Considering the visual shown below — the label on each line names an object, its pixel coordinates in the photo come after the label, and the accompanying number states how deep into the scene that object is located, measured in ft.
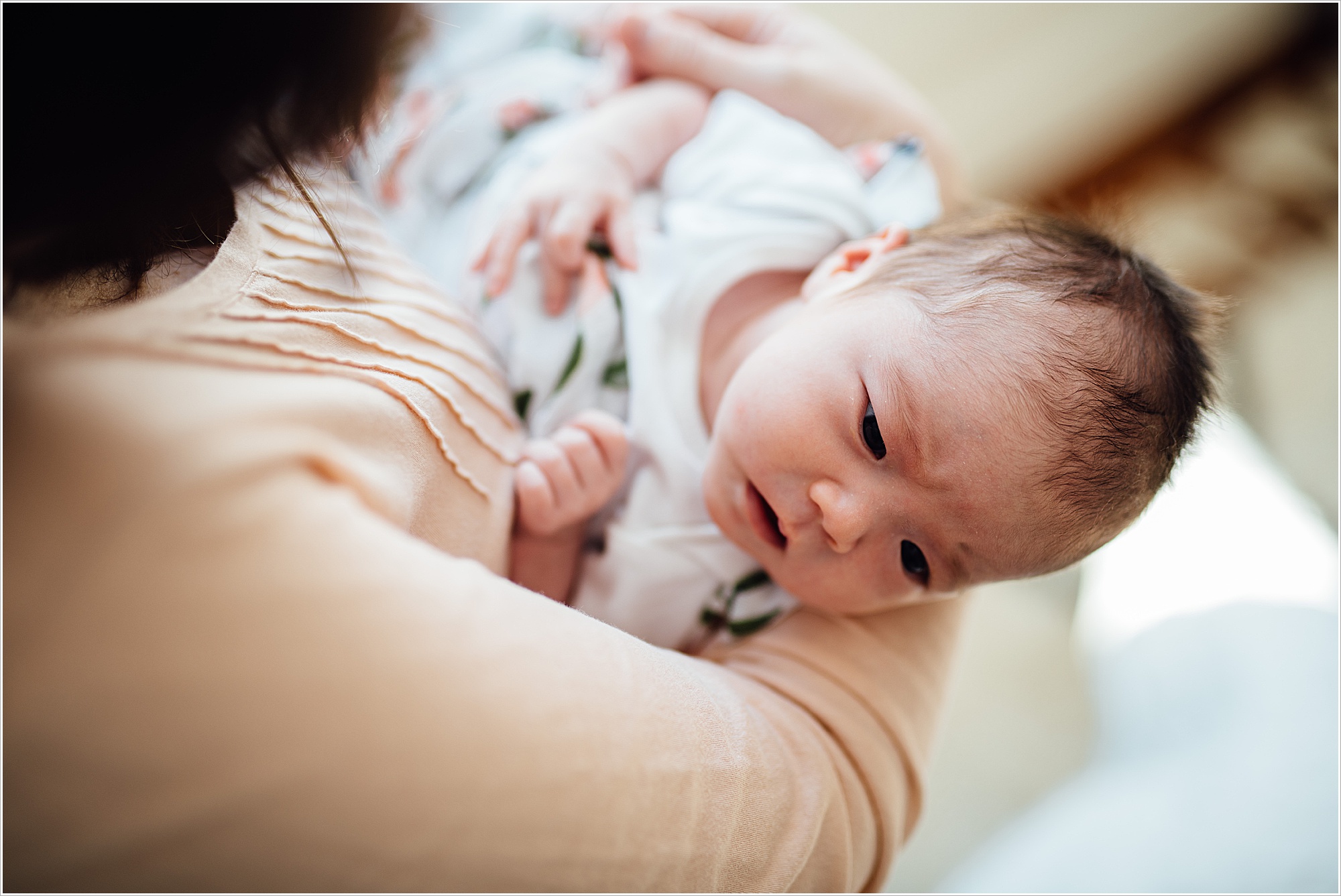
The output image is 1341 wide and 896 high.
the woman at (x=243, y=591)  1.01
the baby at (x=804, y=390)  1.47
